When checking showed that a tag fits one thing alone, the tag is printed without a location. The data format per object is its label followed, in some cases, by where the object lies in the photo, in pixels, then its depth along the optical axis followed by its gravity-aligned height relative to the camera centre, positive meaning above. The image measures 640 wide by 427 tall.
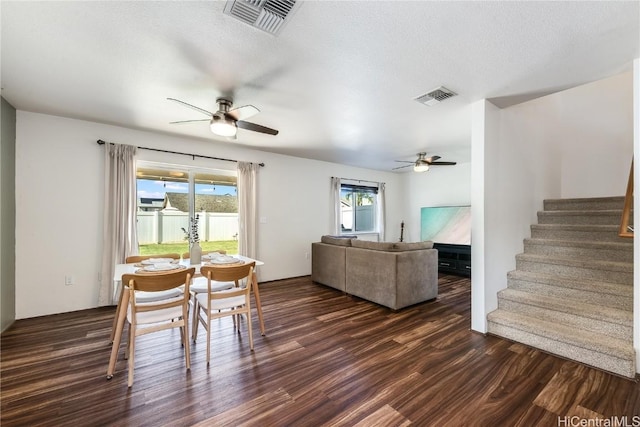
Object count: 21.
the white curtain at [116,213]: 3.56 +0.03
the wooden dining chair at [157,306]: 1.97 -0.75
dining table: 2.01 -0.70
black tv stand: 5.43 -0.96
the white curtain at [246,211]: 4.74 +0.07
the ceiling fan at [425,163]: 5.02 +1.02
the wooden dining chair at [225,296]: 2.34 -0.78
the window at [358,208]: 6.73 +0.19
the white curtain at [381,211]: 7.04 +0.10
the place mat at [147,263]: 2.54 -0.48
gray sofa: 3.47 -0.82
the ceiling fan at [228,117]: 2.62 +1.04
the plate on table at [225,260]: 2.66 -0.48
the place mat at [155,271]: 2.18 -0.49
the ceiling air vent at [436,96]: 2.62 +1.28
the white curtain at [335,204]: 6.08 +0.26
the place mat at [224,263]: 2.53 -0.49
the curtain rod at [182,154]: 3.57 +1.02
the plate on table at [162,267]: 2.31 -0.48
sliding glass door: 4.07 +0.14
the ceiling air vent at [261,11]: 1.53 +1.26
